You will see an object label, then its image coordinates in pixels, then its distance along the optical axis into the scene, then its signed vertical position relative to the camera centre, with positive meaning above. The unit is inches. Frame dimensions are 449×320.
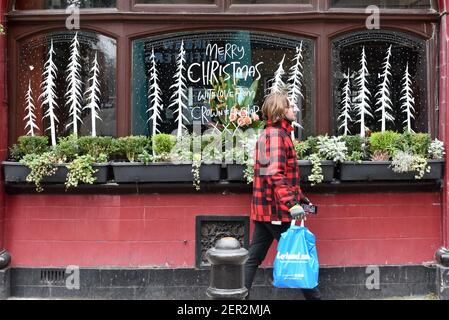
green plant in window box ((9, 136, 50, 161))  237.1 +5.7
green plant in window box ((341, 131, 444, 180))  231.5 +1.2
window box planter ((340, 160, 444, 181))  232.1 -4.5
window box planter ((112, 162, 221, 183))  230.2 -4.6
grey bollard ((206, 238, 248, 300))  162.9 -31.5
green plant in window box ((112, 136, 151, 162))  233.3 +5.5
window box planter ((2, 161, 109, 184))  230.5 -4.8
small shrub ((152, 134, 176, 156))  234.2 +6.7
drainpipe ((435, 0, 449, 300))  234.8 +8.5
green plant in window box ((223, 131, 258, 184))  228.2 -0.3
